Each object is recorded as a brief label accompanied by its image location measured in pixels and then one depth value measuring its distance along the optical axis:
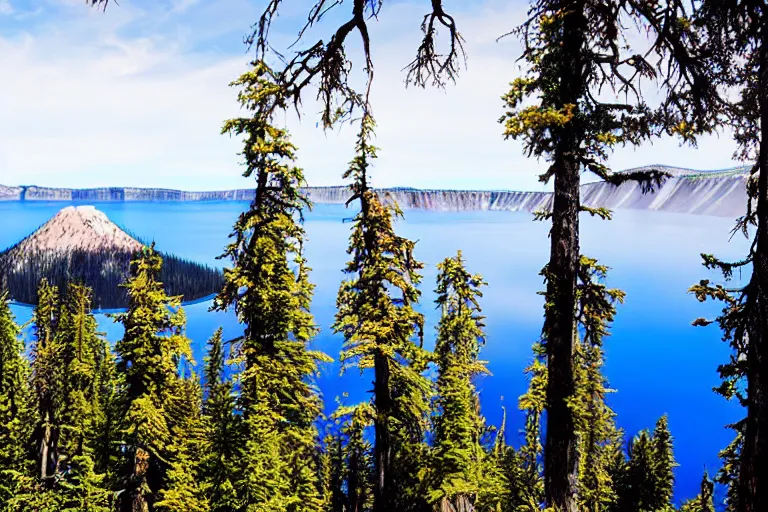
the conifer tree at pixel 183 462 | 14.46
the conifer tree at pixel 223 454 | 14.34
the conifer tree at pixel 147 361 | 14.05
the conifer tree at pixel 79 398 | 16.72
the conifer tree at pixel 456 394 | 17.58
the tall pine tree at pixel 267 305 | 14.18
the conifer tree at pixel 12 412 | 19.52
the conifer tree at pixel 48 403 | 26.27
